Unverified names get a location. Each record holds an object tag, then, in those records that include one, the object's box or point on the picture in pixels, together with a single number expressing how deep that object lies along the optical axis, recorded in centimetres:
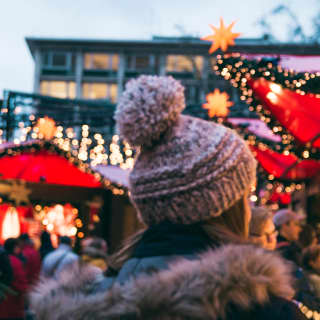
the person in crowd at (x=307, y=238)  514
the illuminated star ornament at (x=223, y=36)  549
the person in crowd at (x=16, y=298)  688
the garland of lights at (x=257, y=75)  481
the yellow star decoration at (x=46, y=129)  1012
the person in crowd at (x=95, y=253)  680
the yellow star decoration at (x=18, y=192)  1025
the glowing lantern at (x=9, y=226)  1222
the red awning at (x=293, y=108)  554
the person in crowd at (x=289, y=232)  495
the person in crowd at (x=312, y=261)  469
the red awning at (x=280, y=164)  845
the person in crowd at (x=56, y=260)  674
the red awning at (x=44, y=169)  992
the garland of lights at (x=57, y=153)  959
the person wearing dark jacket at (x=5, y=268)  635
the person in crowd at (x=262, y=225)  404
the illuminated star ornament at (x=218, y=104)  834
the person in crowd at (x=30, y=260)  762
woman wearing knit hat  131
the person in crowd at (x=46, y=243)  1056
